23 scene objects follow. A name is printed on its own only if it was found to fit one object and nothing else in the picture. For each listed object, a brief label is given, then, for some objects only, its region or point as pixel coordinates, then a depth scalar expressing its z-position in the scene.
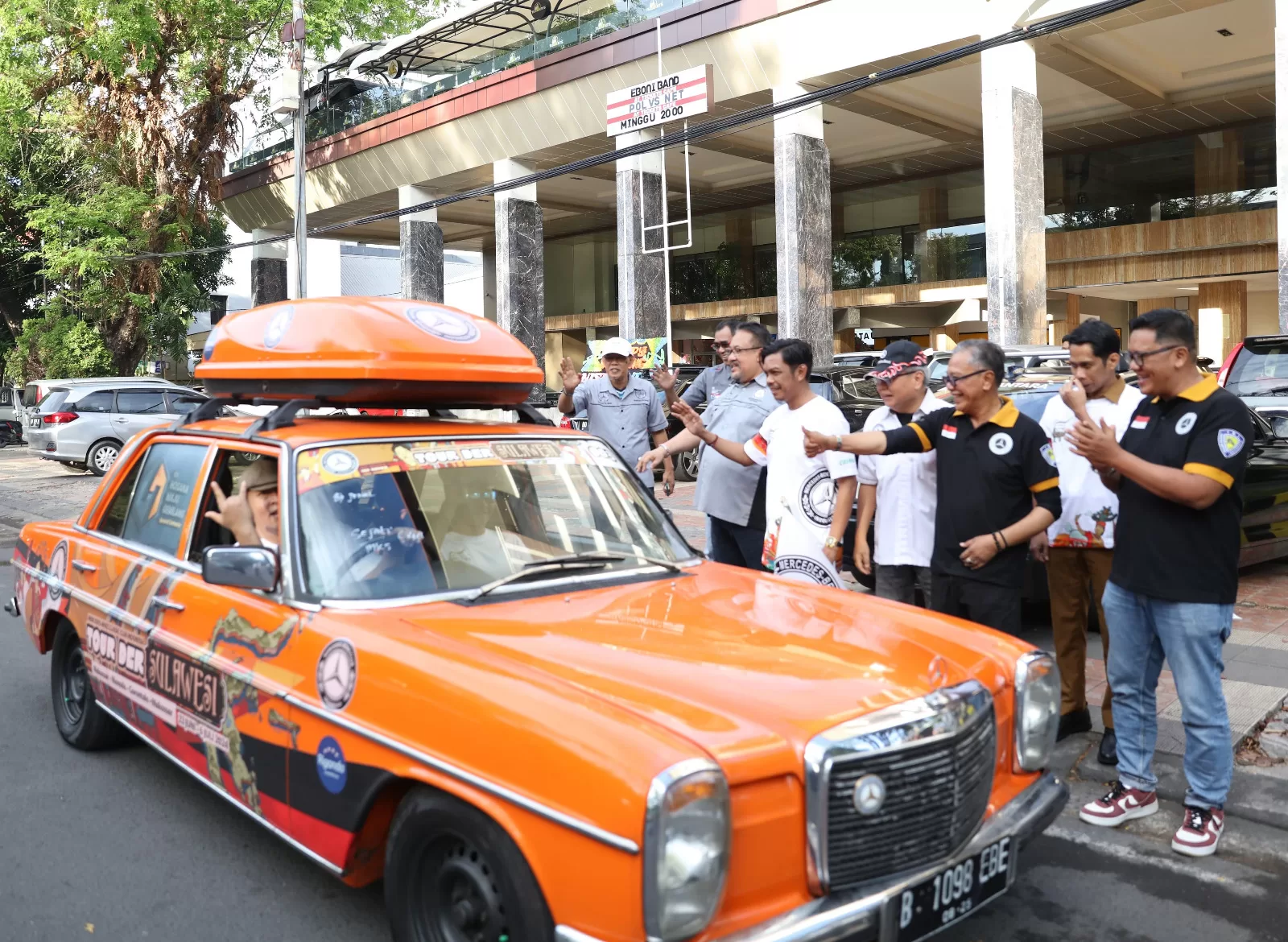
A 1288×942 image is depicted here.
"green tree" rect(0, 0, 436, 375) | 26.00
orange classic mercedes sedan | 2.45
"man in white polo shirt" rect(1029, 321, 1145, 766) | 4.76
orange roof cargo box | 4.02
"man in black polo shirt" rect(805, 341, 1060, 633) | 4.36
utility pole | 20.14
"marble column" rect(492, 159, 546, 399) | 25.73
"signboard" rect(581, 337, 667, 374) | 14.90
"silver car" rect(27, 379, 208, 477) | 19.62
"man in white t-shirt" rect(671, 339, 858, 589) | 4.96
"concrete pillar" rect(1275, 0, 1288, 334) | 14.59
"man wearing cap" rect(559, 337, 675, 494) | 7.35
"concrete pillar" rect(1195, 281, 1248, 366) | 25.58
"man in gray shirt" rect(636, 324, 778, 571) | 5.74
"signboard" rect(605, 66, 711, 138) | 20.50
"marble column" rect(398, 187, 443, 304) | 28.38
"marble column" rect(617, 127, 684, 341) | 22.33
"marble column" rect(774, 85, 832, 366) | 20.22
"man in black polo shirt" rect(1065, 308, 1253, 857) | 3.68
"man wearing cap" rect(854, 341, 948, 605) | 4.83
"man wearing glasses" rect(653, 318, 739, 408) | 6.38
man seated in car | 3.86
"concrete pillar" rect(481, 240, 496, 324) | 40.09
